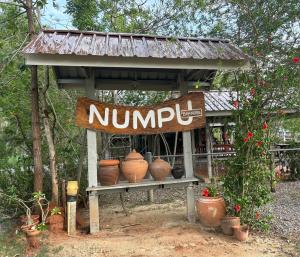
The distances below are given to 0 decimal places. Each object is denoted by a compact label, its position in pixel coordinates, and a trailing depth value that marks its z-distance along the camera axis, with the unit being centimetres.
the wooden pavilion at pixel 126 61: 464
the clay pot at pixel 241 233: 475
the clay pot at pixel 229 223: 487
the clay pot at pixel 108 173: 548
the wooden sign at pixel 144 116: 535
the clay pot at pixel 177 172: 582
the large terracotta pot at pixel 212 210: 522
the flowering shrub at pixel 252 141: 501
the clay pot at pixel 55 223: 523
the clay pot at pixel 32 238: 450
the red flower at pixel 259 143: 497
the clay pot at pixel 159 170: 567
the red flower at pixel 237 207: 496
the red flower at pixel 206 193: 542
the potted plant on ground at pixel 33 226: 453
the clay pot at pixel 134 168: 550
